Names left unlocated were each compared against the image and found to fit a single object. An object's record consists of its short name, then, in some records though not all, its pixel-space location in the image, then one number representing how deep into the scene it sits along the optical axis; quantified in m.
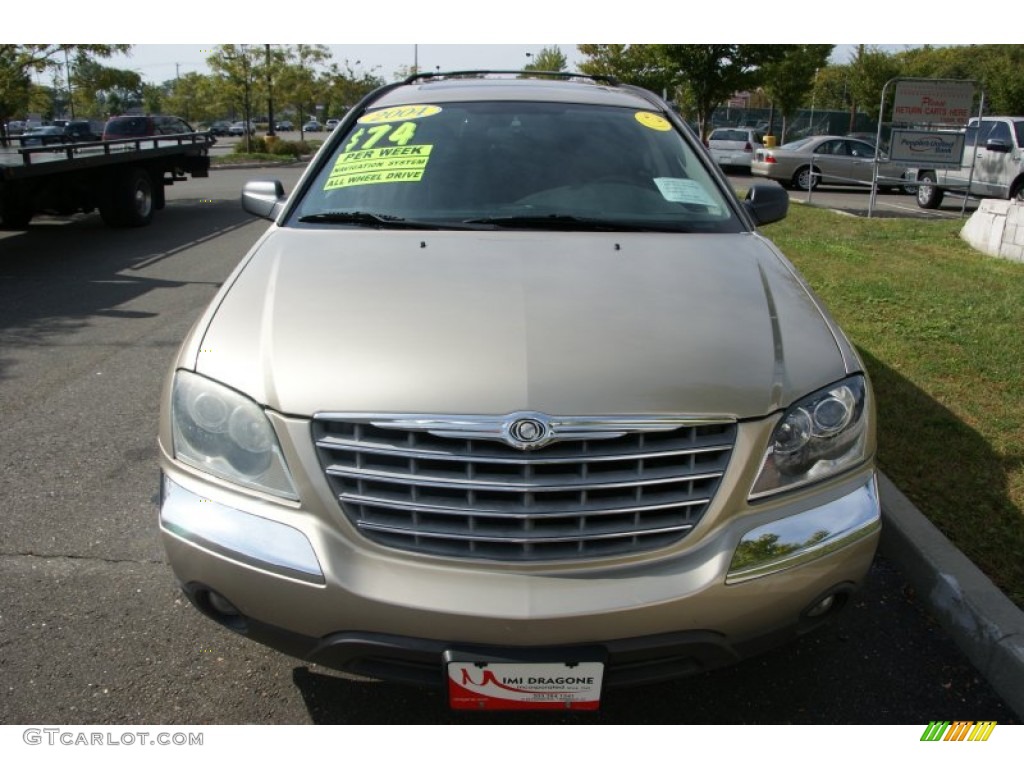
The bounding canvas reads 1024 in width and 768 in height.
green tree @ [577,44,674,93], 33.16
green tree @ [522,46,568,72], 49.66
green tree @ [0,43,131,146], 13.71
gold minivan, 1.92
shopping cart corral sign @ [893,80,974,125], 13.12
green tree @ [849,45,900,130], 36.72
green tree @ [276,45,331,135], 31.90
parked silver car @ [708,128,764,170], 23.58
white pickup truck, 14.30
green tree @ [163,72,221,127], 36.31
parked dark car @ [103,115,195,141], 20.92
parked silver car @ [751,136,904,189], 19.31
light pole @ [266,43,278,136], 31.33
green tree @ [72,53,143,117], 18.16
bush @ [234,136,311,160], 30.42
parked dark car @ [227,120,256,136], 58.79
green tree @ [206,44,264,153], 30.39
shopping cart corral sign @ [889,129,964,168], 13.29
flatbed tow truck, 9.45
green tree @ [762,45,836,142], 35.28
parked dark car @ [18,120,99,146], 11.20
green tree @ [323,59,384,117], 41.88
